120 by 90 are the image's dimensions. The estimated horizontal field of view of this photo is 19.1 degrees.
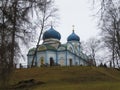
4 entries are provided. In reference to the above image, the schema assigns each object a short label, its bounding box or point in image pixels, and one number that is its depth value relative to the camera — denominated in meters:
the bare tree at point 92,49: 66.72
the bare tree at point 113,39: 35.36
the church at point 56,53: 63.09
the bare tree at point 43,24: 45.72
